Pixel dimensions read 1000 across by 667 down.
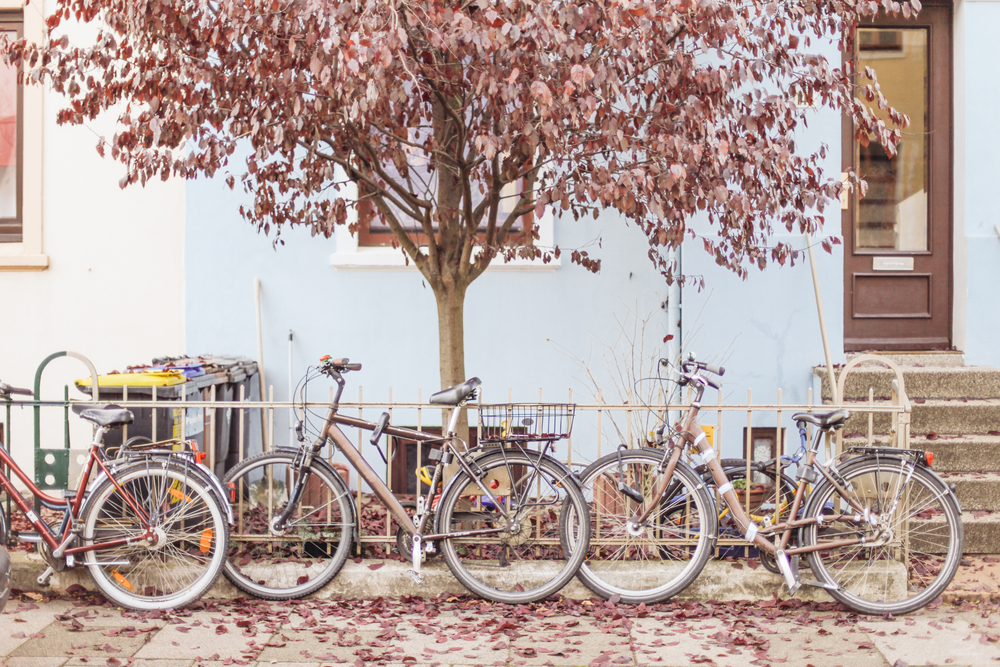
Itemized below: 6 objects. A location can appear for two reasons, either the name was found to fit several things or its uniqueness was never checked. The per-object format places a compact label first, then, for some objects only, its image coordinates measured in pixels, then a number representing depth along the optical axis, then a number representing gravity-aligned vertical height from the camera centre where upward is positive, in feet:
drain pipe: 21.46 +0.08
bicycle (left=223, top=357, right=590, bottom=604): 14.65 -3.26
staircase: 18.30 -2.37
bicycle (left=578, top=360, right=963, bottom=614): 14.52 -3.42
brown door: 22.38 +2.87
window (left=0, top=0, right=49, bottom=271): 22.74 +4.36
